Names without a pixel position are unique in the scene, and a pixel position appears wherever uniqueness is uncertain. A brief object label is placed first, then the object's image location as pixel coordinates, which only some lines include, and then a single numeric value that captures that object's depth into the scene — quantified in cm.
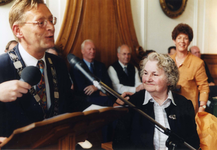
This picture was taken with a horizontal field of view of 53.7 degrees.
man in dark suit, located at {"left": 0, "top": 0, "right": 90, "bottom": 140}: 135
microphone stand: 129
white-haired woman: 170
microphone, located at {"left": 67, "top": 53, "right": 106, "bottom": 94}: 115
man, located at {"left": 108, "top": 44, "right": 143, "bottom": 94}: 386
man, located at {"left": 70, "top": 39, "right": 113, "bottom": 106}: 347
